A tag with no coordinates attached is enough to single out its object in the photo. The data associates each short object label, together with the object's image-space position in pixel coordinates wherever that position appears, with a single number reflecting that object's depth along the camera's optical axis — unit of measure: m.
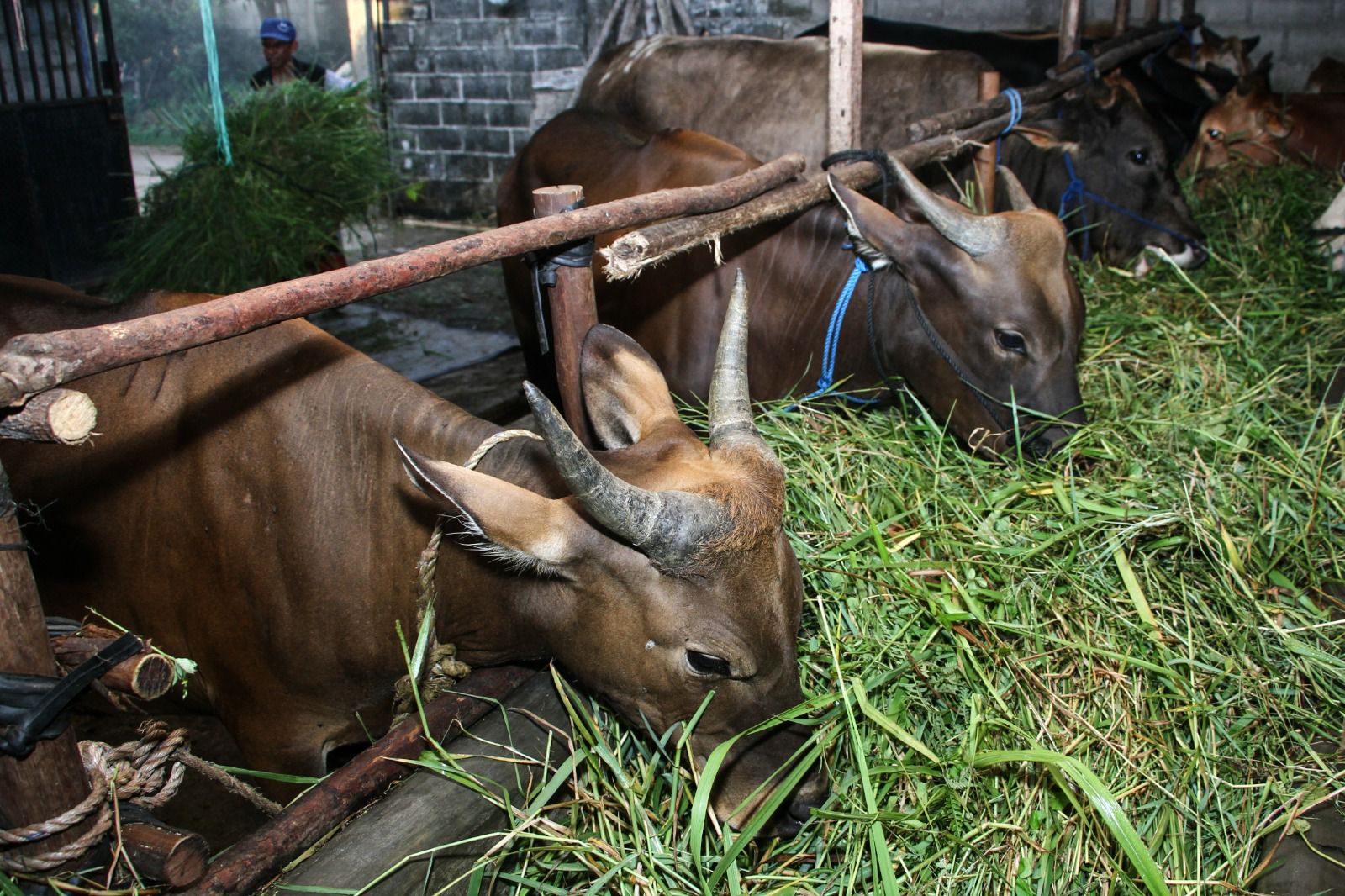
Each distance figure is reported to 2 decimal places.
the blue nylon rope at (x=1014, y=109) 5.30
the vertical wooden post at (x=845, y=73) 4.23
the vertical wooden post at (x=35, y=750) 1.67
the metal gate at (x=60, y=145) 7.58
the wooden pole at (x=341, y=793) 2.02
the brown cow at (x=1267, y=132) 7.76
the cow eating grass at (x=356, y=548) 2.28
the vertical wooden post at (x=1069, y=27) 6.79
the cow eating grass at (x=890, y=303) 3.86
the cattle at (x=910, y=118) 6.39
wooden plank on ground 2.08
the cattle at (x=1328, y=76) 8.86
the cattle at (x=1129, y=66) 8.22
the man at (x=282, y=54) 9.71
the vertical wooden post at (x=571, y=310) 3.02
